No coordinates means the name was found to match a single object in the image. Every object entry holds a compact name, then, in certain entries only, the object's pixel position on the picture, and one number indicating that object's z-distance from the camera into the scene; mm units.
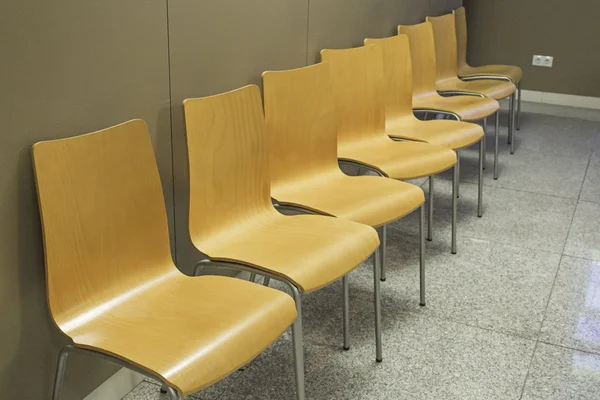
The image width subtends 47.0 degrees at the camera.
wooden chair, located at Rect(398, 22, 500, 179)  3736
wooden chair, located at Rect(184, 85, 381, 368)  1970
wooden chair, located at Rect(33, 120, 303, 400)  1545
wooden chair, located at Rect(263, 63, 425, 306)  2436
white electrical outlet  5832
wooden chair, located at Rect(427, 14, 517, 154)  4227
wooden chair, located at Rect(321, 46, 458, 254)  2861
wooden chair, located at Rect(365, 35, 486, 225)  3326
